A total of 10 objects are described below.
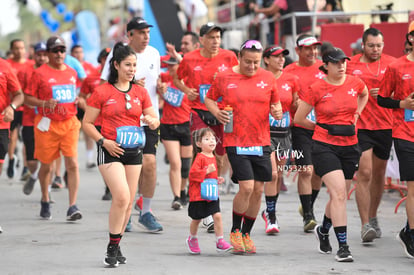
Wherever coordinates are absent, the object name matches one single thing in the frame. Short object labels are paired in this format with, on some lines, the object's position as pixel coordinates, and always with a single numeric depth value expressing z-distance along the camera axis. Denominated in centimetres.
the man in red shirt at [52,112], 2259
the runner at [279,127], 2012
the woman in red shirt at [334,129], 1708
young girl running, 1755
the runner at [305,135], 2067
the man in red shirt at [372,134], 1906
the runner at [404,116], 1702
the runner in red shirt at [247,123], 1739
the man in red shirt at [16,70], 3155
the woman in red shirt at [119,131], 1616
